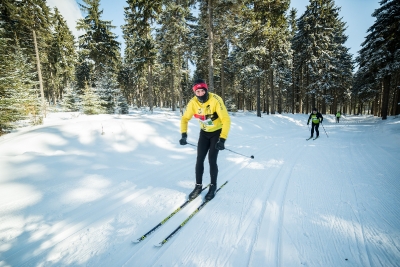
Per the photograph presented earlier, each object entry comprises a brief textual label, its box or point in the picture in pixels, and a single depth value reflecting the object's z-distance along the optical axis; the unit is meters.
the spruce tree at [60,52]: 30.77
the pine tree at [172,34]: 17.57
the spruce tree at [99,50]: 21.59
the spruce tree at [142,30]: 20.16
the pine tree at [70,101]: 24.88
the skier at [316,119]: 10.69
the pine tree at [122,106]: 22.40
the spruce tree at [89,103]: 15.59
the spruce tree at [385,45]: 17.28
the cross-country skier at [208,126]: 3.39
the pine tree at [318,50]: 23.88
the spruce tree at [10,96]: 9.04
